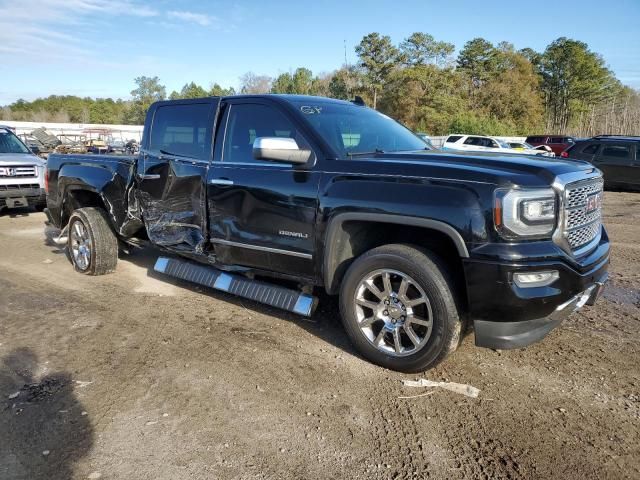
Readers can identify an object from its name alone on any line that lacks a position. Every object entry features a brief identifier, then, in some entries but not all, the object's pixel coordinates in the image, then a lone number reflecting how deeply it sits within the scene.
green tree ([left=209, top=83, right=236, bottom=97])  81.44
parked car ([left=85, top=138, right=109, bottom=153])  32.71
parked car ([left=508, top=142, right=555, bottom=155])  25.89
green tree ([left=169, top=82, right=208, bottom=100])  88.44
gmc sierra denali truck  3.09
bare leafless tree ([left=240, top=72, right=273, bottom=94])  82.75
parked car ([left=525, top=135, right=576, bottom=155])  30.72
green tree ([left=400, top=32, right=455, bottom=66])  57.69
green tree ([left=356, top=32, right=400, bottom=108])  58.75
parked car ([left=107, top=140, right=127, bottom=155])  24.66
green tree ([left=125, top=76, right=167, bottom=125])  97.75
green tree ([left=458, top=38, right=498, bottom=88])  58.28
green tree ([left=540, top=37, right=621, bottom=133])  63.59
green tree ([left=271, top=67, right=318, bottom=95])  72.05
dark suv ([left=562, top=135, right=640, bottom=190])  14.95
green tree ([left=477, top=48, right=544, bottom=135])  55.59
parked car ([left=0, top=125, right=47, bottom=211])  10.01
